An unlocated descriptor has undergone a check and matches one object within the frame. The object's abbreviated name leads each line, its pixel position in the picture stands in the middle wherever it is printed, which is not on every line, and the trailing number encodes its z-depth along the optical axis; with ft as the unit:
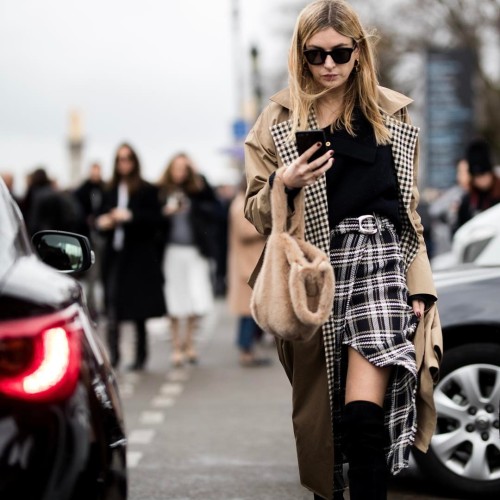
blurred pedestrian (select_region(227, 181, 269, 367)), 44.50
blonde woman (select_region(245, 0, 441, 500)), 15.78
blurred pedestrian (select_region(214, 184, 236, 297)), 85.61
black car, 10.84
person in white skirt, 44.86
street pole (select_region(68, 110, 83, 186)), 280.31
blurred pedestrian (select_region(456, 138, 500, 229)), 42.39
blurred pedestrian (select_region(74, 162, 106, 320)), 55.89
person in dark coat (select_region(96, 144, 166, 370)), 42.01
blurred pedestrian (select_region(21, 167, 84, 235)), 53.11
